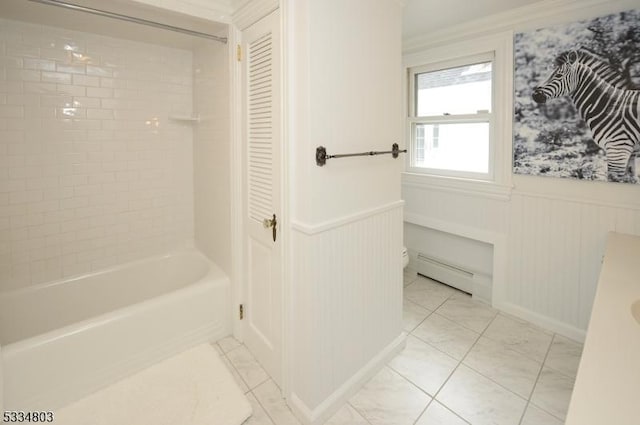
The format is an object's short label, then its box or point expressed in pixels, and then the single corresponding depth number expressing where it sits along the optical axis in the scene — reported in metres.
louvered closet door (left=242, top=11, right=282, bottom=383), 1.66
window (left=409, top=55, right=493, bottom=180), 2.59
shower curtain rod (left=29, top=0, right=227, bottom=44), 1.55
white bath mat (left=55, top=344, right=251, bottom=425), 1.59
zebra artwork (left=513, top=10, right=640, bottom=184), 1.84
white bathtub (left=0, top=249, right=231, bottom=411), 1.56
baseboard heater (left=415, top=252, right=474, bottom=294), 2.82
